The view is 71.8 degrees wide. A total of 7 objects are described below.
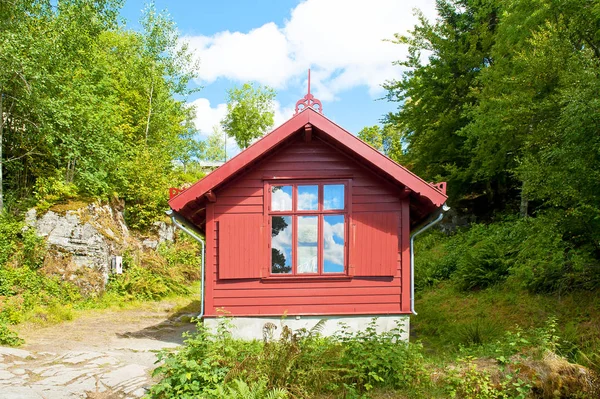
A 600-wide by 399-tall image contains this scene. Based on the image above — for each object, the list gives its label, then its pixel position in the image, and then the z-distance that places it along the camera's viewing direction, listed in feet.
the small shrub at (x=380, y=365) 18.20
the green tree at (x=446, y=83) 57.72
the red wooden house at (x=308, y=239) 25.40
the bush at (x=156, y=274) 45.38
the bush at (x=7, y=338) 26.63
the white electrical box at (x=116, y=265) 45.27
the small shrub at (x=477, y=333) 25.79
